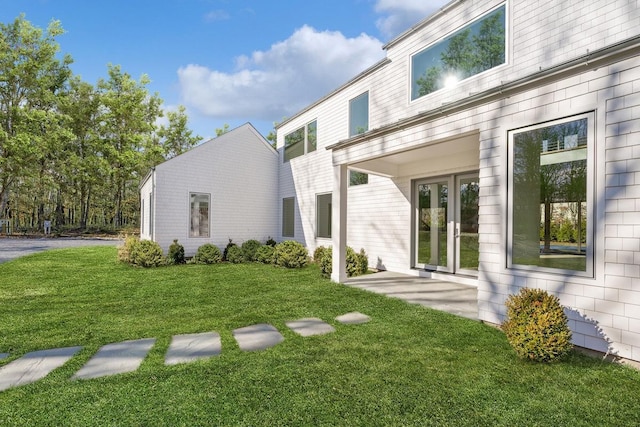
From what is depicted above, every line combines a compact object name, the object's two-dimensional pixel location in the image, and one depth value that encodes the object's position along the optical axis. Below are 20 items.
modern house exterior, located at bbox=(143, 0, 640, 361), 3.29
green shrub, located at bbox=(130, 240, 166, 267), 9.59
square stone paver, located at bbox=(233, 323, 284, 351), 3.67
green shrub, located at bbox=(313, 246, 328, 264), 9.32
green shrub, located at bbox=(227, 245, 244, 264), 10.88
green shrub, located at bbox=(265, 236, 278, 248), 12.10
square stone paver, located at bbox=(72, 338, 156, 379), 2.97
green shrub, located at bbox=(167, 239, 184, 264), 10.18
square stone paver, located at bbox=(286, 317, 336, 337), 4.13
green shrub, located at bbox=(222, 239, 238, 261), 11.30
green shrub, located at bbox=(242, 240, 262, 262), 10.96
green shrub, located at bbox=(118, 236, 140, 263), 9.99
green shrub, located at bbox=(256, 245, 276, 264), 10.49
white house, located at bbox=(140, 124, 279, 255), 10.55
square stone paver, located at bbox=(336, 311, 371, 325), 4.55
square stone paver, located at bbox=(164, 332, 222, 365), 3.29
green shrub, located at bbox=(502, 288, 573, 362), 3.19
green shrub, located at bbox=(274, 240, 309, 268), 9.41
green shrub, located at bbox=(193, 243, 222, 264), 10.45
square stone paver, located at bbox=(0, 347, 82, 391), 2.81
